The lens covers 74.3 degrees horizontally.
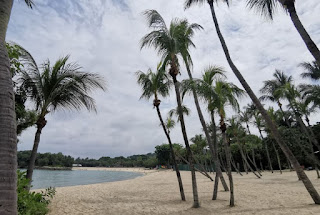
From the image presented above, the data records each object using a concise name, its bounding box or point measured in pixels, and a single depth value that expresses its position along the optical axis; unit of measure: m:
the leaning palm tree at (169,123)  16.47
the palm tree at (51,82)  6.48
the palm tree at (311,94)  17.34
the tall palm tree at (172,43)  7.96
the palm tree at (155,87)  10.42
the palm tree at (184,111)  13.83
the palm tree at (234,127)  25.19
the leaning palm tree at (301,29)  5.38
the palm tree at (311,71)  19.38
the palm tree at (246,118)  32.23
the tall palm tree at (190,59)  8.41
